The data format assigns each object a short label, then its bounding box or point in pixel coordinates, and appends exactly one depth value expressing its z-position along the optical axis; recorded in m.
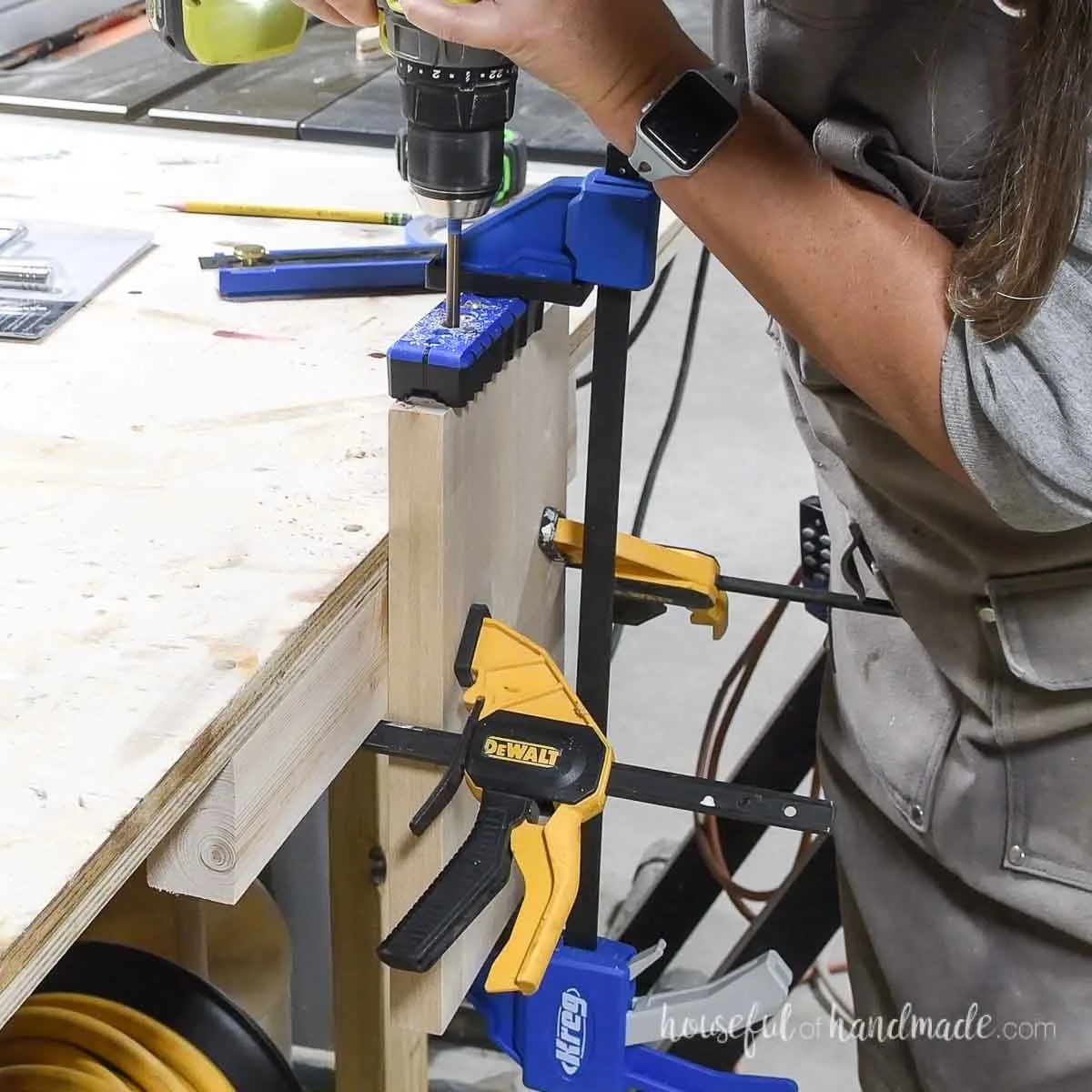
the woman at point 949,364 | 1.05
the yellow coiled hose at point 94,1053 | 1.17
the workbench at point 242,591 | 1.03
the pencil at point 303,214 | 1.55
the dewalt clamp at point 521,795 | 1.10
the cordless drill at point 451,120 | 1.11
